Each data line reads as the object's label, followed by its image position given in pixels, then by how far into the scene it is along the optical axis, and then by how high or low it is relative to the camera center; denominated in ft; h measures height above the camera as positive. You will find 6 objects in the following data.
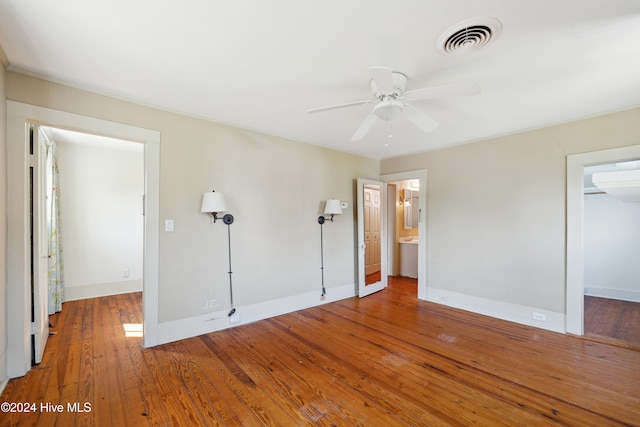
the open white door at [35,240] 7.61 -0.81
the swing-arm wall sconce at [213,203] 9.67 +0.34
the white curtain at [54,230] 11.65 -0.82
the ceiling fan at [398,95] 5.76 +2.82
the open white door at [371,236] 15.15 -1.40
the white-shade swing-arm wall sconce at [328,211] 13.38 +0.10
